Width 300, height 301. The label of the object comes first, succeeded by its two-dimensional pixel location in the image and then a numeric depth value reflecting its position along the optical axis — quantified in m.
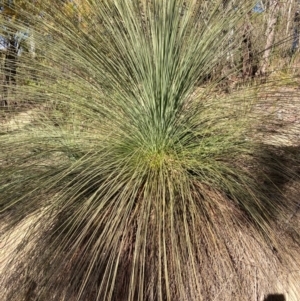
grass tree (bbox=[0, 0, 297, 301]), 1.33
